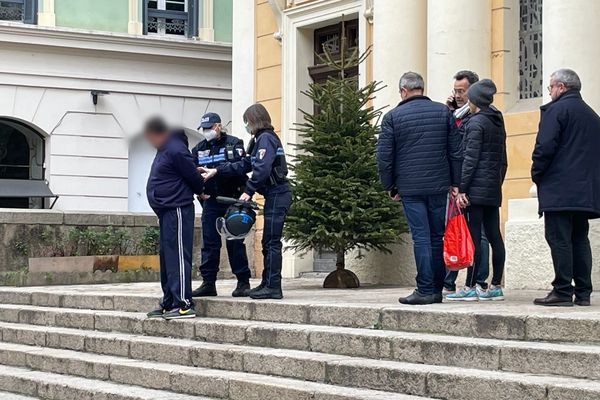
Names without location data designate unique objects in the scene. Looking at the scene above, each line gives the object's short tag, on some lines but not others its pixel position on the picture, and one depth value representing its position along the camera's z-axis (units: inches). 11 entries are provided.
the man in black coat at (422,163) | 412.8
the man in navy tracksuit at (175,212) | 435.8
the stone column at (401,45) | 616.7
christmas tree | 520.1
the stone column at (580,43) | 516.7
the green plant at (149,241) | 738.8
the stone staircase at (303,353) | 319.3
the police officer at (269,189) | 441.4
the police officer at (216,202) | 457.7
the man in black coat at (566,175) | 378.0
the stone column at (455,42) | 583.8
